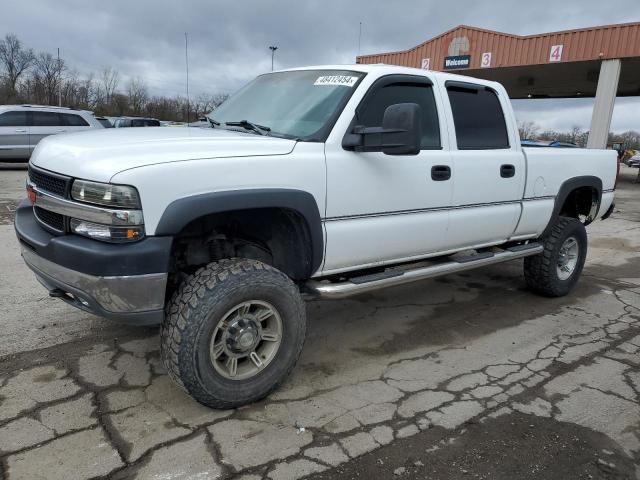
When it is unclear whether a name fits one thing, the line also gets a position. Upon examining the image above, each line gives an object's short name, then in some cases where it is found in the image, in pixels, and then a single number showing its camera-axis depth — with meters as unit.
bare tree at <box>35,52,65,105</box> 51.34
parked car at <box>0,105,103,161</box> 14.15
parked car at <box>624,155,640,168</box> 35.31
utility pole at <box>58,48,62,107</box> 48.53
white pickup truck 2.55
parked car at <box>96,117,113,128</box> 16.42
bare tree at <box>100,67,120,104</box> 53.64
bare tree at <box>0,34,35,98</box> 62.44
